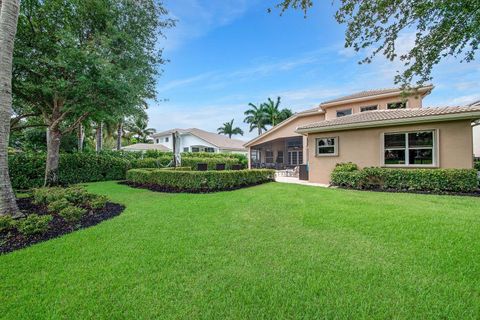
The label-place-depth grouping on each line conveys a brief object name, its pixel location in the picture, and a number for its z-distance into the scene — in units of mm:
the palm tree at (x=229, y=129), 53219
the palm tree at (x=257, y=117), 39531
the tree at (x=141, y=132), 45875
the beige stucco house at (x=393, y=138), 8914
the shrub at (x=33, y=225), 4297
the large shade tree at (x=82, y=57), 8484
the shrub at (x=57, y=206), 5727
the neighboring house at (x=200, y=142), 32250
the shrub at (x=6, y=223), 4418
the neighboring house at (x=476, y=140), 18031
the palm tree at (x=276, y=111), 38581
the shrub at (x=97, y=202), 6199
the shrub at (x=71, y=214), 5273
